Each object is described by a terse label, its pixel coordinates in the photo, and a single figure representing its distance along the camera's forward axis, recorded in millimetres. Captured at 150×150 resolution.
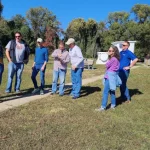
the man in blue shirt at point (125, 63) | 4395
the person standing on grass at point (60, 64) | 4568
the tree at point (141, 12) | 26832
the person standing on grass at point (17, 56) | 4656
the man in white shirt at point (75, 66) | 4478
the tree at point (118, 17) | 27542
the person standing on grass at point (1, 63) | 4048
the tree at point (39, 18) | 31125
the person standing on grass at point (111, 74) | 3788
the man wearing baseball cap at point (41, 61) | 4866
